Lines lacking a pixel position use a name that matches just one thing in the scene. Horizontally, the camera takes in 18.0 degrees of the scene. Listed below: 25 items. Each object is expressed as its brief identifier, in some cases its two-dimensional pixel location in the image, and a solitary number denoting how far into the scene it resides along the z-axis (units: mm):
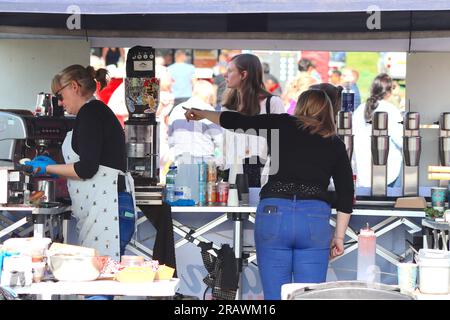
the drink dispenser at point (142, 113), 10671
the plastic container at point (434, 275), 5898
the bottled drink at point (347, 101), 10527
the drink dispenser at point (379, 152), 10083
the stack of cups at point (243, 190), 9726
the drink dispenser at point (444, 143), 11239
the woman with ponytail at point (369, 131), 13898
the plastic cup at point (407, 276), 5967
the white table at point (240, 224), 9482
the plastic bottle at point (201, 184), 9839
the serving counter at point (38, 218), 8625
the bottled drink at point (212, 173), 9989
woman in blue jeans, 7806
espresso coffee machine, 9032
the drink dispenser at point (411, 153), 10083
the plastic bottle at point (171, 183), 9814
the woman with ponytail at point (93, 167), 8063
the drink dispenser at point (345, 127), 10277
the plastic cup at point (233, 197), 9589
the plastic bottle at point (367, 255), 8938
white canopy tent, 11578
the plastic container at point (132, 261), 6330
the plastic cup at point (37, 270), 6133
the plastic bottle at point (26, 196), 8944
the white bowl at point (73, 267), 6117
